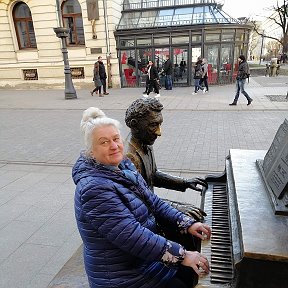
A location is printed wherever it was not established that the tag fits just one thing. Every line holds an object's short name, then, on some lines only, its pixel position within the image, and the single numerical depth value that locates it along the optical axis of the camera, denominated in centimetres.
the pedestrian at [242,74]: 1080
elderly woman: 154
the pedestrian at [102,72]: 1460
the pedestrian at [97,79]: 1409
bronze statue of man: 194
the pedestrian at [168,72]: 1553
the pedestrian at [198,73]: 1395
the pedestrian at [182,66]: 1678
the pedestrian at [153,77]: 1338
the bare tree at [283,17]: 3422
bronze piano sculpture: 129
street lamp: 1328
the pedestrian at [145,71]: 1717
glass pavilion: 1609
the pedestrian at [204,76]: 1420
